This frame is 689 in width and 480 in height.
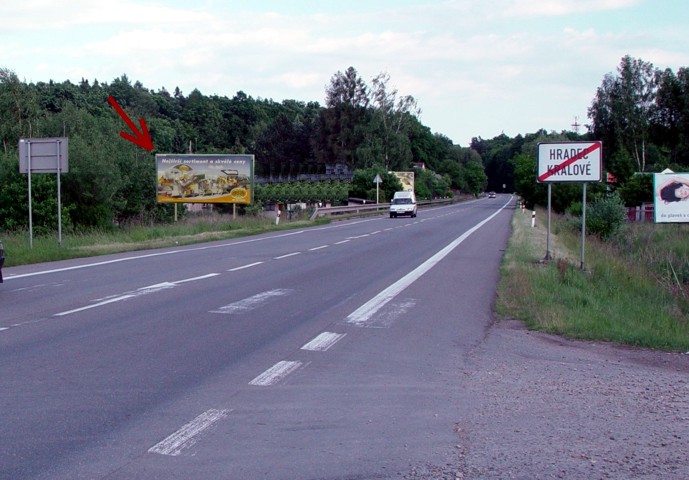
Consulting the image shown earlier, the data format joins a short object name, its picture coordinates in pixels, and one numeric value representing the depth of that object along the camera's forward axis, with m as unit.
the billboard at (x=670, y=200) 36.22
